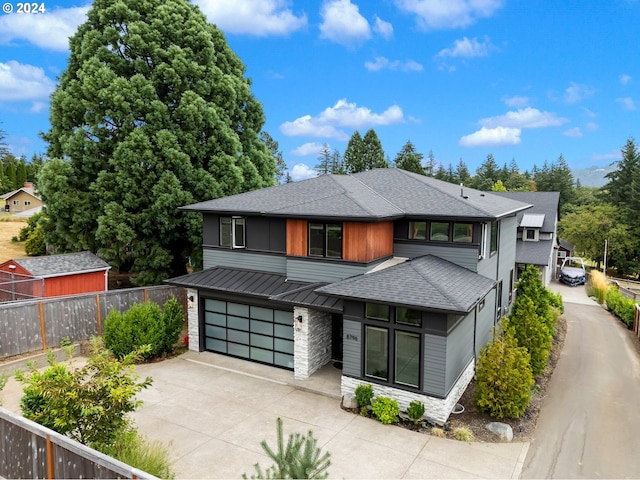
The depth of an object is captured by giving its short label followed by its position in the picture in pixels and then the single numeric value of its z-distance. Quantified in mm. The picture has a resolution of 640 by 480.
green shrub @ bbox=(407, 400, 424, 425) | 10156
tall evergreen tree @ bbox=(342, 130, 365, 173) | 51469
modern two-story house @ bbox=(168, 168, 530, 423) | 10547
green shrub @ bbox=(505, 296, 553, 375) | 13273
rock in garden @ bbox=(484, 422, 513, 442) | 9828
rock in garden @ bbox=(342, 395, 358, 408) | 11047
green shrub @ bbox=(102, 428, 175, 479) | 7059
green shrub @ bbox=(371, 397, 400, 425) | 10320
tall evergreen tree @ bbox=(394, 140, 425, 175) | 49438
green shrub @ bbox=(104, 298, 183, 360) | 13539
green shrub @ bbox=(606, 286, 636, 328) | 20875
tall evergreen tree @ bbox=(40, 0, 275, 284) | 18391
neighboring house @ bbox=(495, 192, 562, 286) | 29344
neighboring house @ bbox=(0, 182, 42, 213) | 59000
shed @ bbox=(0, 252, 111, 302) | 16392
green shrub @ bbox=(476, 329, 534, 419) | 10492
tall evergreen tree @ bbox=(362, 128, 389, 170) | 51688
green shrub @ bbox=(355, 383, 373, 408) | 10789
